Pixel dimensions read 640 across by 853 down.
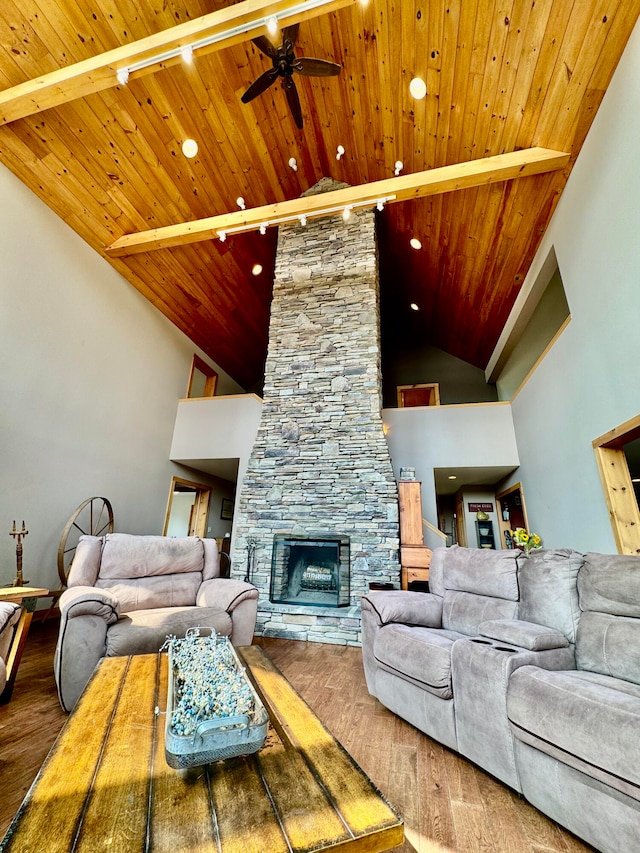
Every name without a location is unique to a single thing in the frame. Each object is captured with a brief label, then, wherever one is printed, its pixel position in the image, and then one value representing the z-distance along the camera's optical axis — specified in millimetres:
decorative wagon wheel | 4258
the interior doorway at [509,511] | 6223
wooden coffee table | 819
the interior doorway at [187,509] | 7268
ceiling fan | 3215
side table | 2345
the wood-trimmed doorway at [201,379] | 7474
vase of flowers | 3686
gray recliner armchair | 2178
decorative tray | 1067
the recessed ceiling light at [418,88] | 3779
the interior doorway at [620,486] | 3102
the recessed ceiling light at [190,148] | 4473
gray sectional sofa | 1224
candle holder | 3645
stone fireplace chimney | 4195
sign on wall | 7136
